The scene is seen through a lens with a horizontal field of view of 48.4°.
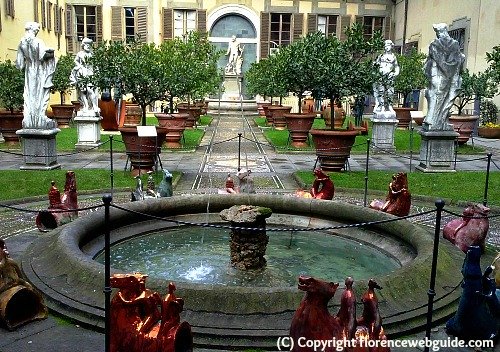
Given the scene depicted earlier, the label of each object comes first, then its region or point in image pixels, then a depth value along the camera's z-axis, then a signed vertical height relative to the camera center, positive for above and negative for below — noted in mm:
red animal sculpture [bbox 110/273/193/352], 3729 -1574
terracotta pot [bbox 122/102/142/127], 21859 -1070
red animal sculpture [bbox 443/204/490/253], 6543 -1583
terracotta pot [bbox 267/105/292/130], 24047 -1142
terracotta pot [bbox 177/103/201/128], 23750 -957
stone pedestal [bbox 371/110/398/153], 17844 -1149
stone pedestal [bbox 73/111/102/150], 17609 -1339
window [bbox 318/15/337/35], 37844 +4683
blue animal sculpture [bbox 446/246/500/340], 4359 -1636
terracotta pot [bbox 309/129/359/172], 12664 -1224
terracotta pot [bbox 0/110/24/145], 16938 -1199
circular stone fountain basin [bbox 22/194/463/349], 4320 -1701
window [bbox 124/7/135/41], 35281 +4183
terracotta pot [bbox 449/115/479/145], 18156 -952
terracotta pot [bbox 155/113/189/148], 17312 -1162
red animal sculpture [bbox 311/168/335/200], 8117 -1382
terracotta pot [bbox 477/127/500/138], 22578 -1421
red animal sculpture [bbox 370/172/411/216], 7469 -1374
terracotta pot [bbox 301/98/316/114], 28788 -674
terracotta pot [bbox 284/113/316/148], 17703 -1117
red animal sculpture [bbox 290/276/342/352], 3580 -1442
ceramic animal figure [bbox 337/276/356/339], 3623 -1432
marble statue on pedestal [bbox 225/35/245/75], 35469 +1967
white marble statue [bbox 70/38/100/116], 17984 -215
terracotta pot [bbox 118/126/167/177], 11898 -1299
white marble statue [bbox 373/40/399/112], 18031 +697
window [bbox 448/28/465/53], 27112 +2986
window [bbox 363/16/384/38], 38625 +4925
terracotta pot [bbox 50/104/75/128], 23875 -1202
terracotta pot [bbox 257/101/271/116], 32334 -1065
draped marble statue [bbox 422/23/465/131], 13414 +443
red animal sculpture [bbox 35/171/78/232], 7418 -1593
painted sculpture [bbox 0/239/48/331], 4477 -1730
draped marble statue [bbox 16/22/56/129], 12844 +167
